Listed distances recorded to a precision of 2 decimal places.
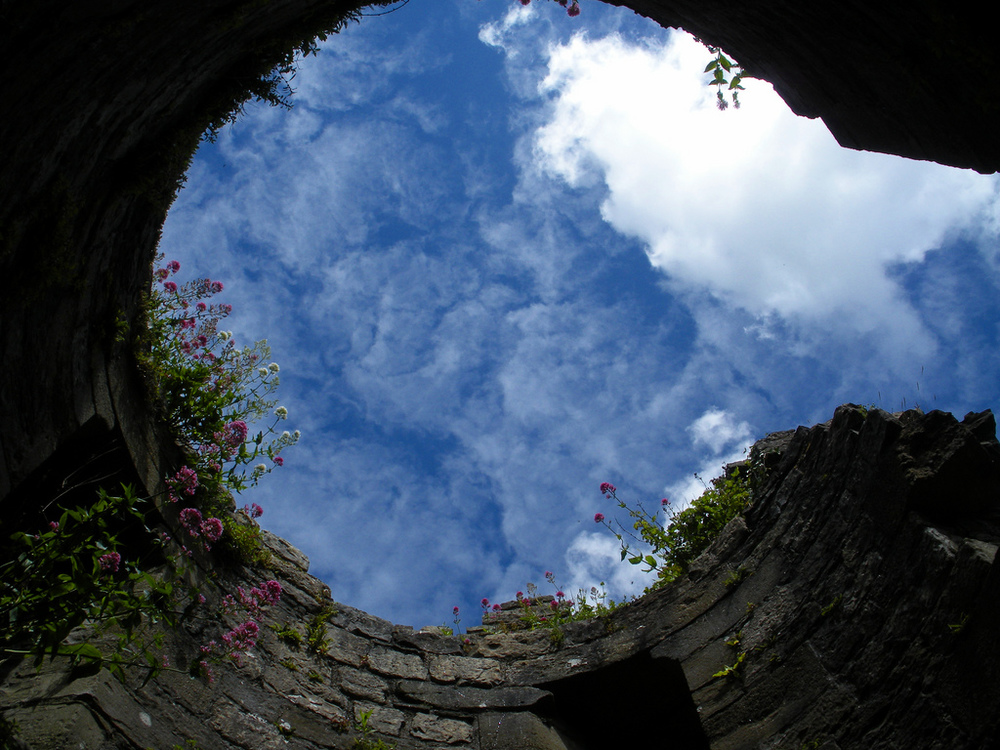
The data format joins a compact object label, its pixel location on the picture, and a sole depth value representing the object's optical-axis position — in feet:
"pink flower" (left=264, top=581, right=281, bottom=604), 14.01
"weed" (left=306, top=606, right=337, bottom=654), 15.31
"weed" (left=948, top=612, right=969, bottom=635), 9.48
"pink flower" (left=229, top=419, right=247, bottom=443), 13.96
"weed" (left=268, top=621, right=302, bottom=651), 14.90
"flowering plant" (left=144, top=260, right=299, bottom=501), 13.66
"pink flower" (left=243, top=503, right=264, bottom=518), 16.07
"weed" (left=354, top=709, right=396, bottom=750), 13.48
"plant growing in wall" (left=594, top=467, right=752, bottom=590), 17.53
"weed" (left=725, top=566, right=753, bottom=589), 15.01
